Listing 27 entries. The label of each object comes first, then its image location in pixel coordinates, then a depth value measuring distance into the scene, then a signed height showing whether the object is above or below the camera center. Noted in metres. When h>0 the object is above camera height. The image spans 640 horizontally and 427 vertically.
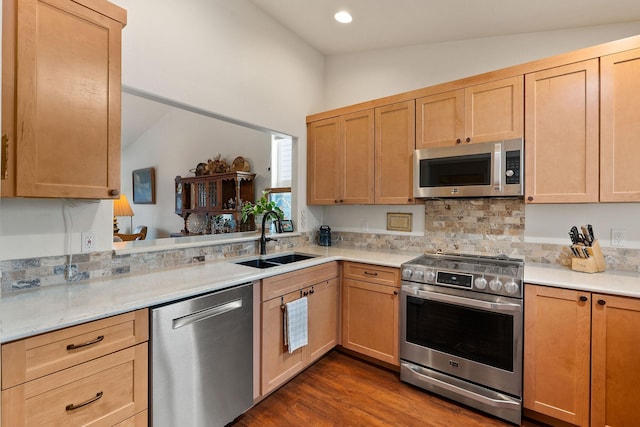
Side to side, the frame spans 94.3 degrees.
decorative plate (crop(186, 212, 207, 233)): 3.20 -0.14
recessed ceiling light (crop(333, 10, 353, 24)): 2.59 +1.74
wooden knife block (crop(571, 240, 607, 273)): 2.01 -0.35
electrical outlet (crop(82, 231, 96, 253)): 1.71 -0.18
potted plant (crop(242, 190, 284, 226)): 2.73 +0.02
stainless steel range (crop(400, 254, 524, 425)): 1.91 -0.85
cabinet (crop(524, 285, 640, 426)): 1.63 -0.85
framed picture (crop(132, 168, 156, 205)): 3.72 +0.31
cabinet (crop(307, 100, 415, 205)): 2.68 +0.53
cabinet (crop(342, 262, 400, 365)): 2.43 -0.86
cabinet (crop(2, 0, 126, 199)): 1.25 +0.51
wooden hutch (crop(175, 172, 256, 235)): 3.22 +0.14
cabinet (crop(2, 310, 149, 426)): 1.06 -0.66
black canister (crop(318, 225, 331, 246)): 3.36 -0.29
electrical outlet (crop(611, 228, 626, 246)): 2.08 -0.17
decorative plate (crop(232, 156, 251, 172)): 3.63 +0.55
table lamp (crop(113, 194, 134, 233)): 3.39 +0.02
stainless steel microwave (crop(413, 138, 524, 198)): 2.15 +0.32
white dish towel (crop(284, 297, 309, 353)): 2.15 -0.85
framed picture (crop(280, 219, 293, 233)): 3.17 -0.16
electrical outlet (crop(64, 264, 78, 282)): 1.65 -0.35
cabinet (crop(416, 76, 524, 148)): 2.17 +0.76
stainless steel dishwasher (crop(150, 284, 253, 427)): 1.45 -0.81
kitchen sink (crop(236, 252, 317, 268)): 2.60 -0.46
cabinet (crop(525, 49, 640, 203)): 1.84 +0.53
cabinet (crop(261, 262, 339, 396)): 2.04 -0.85
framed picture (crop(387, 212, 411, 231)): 3.00 -0.11
